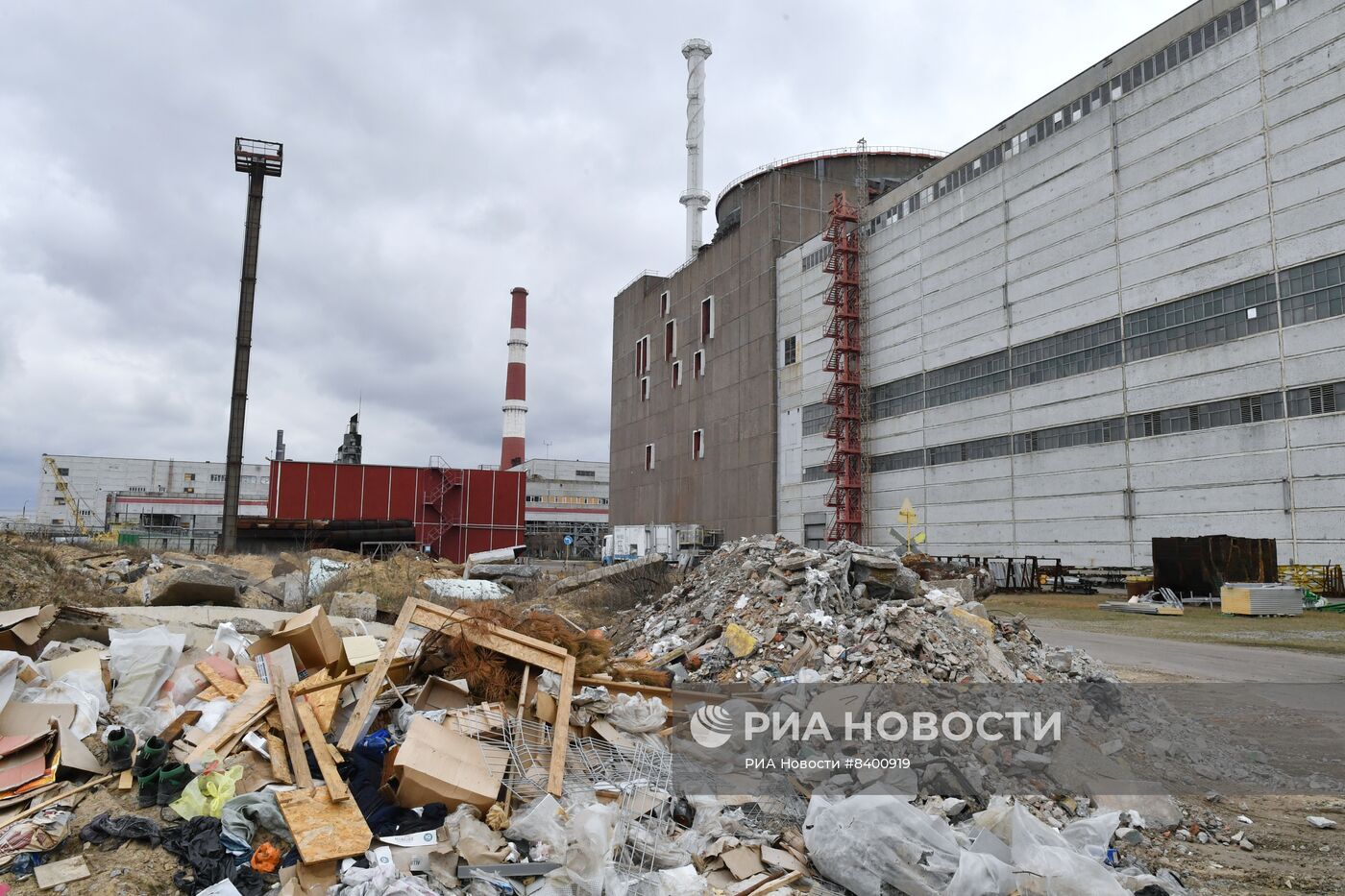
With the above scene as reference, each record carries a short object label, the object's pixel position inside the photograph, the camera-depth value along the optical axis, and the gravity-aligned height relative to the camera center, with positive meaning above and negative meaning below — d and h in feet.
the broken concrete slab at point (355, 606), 37.58 -4.46
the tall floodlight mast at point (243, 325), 91.45 +22.56
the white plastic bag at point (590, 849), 12.45 -5.45
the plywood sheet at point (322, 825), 12.76 -5.36
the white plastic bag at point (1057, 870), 12.10 -5.52
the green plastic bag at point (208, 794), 13.75 -5.10
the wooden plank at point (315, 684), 17.98 -3.99
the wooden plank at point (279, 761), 15.07 -4.89
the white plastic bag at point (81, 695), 16.19 -4.02
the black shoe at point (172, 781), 14.02 -4.94
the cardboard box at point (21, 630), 19.83 -3.10
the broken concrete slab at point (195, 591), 33.50 -3.38
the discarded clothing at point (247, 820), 13.15 -5.37
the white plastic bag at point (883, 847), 13.12 -5.65
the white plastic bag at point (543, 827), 13.34 -5.48
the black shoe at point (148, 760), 14.58 -4.67
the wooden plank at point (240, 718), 15.49 -4.36
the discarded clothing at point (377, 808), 13.80 -5.38
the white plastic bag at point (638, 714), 19.39 -4.98
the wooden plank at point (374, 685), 16.35 -3.80
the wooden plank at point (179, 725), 16.20 -4.53
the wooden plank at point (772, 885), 13.10 -6.22
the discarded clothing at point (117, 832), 12.93 -5.37
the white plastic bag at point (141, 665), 17.84 -3.63
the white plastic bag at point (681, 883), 12.86 -6.10
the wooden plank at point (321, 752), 14.15 -4.72
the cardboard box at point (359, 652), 21.50 -3.94
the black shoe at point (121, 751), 15.05 -4.66
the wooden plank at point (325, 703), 17.12 -4.29
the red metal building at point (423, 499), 111.55 +2.57
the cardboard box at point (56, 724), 15.02 -4.30
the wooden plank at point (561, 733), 15.37 -4.57
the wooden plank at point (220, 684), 18.43 -4.09
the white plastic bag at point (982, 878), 12.49 -5.74
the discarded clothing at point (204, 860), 12.21 -5.60
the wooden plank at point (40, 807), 13.39 -5.24
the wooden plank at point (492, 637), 18.61 -2.94
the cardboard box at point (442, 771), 14.11 -4.74
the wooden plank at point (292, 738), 14.83 -4.52
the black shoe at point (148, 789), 14.05 -5.07
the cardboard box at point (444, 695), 18.30 -4.25
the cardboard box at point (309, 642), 20.97 -3.49
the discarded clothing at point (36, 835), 12.55 -5.37
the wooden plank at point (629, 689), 20.77 -4.71
